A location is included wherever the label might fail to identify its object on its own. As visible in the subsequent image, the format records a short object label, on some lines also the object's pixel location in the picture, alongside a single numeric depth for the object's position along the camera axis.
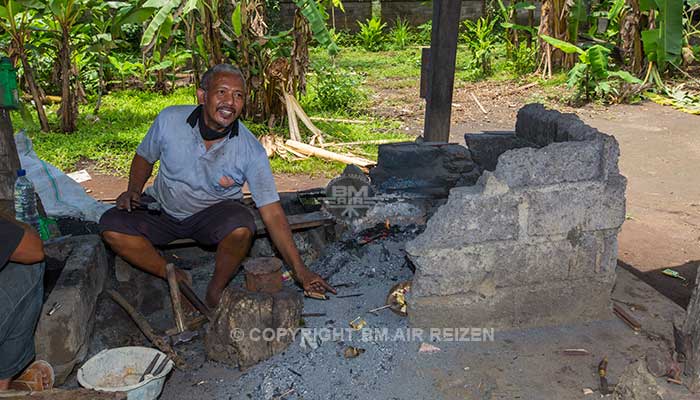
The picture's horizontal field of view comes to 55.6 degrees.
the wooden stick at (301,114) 7.84
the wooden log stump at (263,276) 3.34
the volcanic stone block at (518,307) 3.47
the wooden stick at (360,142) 7.60
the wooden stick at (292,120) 7.69
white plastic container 2.95
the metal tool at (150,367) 3.09
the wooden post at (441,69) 5.32
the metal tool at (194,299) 3.70
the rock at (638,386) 2.56
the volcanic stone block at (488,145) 4.66
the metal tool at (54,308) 3.05
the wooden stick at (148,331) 3.35
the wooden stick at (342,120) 8.70
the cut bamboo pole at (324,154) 6.96
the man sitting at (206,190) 3.77
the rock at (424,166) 5.03
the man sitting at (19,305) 2.76
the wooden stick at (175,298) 3.57
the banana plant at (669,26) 5.29
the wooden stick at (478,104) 9.81
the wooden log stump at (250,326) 3.26
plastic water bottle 3.89
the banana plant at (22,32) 7.01
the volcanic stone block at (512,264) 3.37
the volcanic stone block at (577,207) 3.41
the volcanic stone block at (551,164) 3.32
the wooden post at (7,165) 3.90
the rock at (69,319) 3.05
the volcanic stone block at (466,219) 3.31
